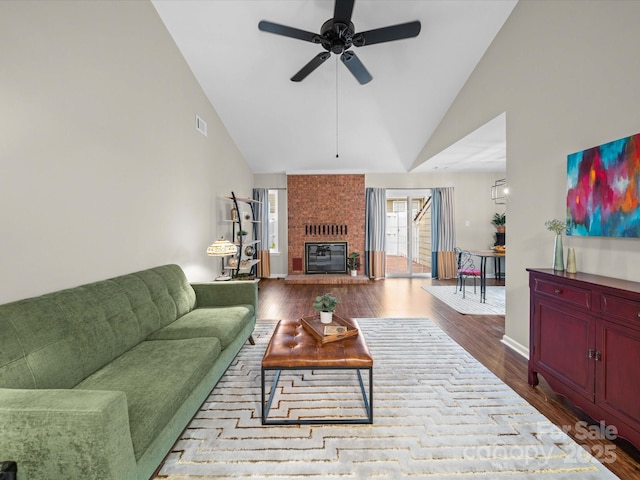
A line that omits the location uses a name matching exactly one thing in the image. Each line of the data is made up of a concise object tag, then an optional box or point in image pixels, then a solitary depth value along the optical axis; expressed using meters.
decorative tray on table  2.13
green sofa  1.02
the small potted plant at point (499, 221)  6.83
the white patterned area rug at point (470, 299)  4.30
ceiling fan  2.46
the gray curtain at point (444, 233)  6.95
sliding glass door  7.26
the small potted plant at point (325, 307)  2.38
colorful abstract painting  1.87
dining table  4.80
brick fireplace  6.96
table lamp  3.83
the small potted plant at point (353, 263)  6.88
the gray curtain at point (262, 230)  7.03
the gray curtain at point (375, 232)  7.02
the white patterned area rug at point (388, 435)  1.53
